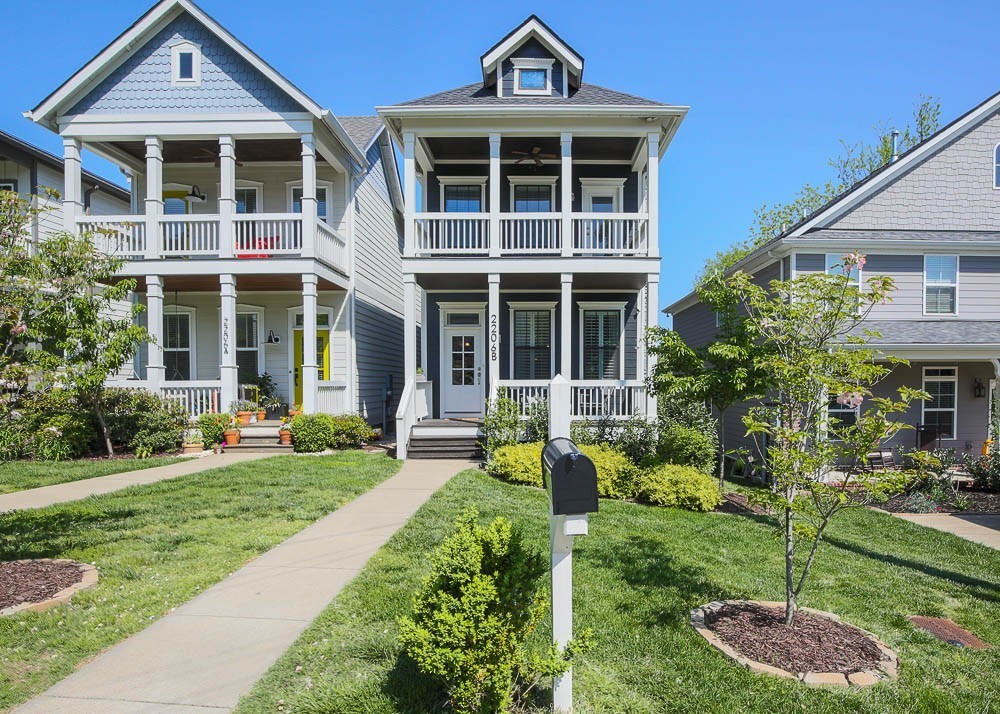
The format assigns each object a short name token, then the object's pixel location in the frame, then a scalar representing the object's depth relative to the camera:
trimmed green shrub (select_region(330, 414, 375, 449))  12.70
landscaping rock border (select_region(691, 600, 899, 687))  3.46
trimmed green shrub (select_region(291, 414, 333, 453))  12.22
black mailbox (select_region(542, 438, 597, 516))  2.68
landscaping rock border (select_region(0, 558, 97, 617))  4.13
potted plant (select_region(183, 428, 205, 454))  12.10
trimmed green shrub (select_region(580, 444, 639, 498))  9.03
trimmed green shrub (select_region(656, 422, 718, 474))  9.49
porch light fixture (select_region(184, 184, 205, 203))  14.83
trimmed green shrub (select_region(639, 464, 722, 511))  8.54
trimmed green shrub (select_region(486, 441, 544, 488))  9.54
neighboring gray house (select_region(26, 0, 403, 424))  12.92
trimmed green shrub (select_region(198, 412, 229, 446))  12.32
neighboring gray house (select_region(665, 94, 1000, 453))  13.07
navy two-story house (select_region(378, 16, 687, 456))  11.99
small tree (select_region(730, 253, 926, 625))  3.94
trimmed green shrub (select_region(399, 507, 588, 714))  2.68
